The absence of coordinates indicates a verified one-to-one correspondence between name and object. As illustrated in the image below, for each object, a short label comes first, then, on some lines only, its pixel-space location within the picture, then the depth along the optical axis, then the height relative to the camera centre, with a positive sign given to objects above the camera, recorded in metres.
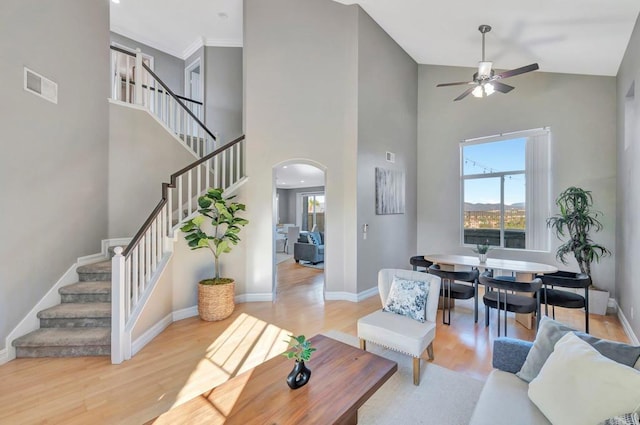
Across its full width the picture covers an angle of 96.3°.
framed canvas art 5.25 +0.44
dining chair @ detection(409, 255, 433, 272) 4.44 -0.76
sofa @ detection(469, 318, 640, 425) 1.26 -0.91
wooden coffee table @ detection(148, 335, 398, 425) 1.52 -1.08
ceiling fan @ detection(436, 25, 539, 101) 3.74 +1.75
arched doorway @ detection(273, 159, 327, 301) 5.71 -0.40
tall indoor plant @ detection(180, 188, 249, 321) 3.81 -0.35
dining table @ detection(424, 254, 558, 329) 3.64 -0.70
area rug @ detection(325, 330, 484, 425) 2.08 -1.48
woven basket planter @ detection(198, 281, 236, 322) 3.85 -1.19
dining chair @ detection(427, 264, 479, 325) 3.75 -1.01
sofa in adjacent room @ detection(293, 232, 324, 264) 7.91 -0.97
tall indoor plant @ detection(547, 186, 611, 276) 4.23 -0.17
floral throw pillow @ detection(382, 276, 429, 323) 2.83 -0.85
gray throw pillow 1.49 -0.73
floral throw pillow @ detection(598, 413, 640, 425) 1.09 -0.80
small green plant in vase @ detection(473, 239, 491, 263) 4.15 -0.55
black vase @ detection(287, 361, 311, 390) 1.76 -1.02
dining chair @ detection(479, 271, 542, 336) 3.14 -1.01
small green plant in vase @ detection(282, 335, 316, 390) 1.77 -0.95
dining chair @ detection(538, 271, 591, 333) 3.25 -0.93
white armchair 2.48 -1.06
